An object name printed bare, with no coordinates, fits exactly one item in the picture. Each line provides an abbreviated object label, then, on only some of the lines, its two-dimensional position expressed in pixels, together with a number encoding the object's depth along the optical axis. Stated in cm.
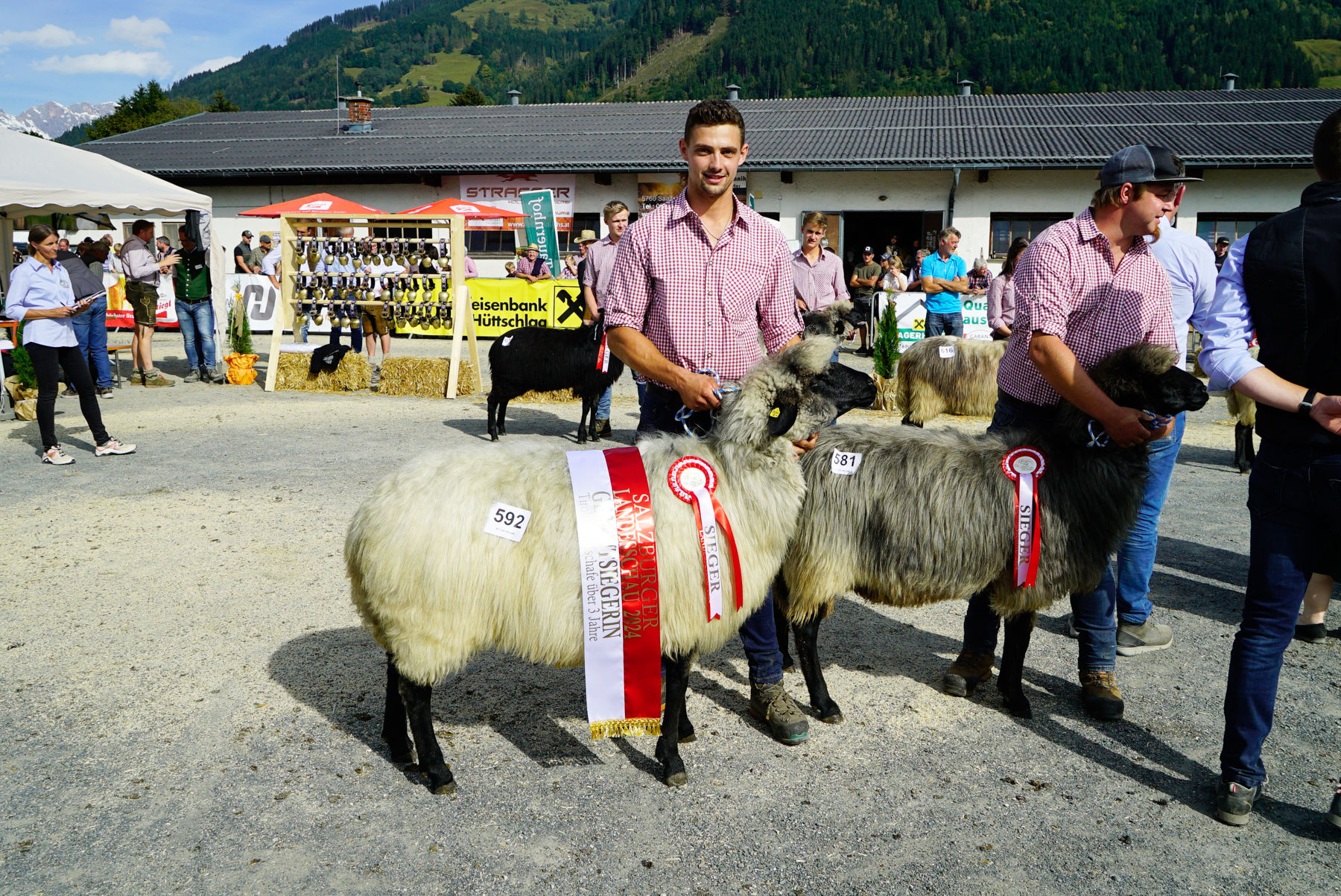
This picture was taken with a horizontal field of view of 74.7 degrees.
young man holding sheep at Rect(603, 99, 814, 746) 343
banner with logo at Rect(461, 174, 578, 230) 2489
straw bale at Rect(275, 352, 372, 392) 1306
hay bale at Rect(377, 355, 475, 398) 1280
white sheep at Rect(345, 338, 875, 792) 310
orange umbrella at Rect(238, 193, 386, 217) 1570
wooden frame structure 1276
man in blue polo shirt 1120
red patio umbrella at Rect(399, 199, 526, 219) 1916
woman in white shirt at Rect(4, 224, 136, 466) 784
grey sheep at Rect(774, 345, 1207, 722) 370
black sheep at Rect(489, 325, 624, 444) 966
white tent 1198
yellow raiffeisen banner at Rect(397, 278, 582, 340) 1830
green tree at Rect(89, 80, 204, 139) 6506
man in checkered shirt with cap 345
